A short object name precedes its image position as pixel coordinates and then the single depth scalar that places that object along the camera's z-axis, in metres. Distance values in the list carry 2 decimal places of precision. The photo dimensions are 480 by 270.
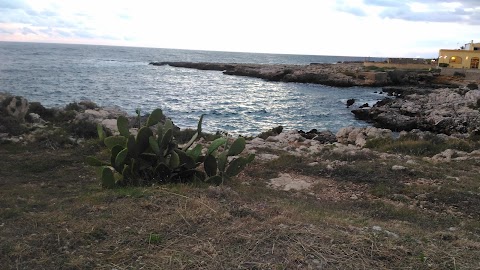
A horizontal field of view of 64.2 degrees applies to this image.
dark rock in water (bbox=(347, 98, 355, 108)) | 33.74
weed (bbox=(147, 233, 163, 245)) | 4.05
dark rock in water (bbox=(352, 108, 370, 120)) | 27.62
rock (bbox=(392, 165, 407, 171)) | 8.83
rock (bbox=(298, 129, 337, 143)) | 16.77
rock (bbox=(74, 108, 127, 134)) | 13.66
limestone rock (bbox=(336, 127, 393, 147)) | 15.57
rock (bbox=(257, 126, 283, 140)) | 16.77
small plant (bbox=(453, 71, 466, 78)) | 46.30
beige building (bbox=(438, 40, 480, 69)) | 52.63
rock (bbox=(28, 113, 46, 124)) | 13.59
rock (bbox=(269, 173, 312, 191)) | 7.79
